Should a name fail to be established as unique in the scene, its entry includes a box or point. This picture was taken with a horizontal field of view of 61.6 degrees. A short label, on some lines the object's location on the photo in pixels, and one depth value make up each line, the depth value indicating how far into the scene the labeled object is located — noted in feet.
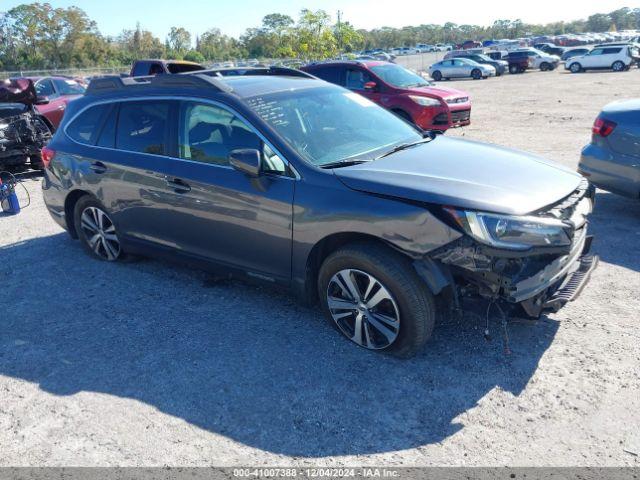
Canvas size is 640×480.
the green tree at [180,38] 333.21
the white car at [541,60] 127.75
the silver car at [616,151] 19.15
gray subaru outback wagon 10.71
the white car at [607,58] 111.96
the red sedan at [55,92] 38.42
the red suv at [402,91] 38.83
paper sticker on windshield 16.03
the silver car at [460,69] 117.60
